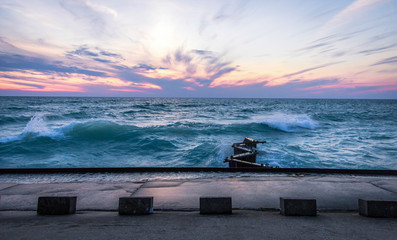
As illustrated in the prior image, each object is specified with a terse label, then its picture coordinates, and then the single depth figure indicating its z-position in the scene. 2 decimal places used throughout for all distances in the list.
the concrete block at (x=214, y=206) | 2.70
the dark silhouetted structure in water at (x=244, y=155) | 7.44
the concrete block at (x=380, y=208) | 2.56
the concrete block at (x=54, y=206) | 2.73
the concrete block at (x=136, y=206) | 2.69
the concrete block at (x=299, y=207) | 2.63
